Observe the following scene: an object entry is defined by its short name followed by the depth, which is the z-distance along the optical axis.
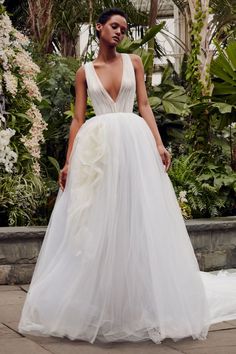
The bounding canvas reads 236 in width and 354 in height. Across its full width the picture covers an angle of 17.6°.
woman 4.37
